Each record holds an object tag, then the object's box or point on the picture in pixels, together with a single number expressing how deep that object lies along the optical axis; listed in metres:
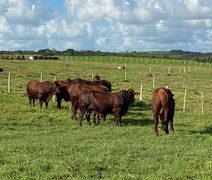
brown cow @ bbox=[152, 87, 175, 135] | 18.28
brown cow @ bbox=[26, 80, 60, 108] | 24.72
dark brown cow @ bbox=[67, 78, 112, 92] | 26.64
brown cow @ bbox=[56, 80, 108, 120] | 21.95
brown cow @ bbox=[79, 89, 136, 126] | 20.02
